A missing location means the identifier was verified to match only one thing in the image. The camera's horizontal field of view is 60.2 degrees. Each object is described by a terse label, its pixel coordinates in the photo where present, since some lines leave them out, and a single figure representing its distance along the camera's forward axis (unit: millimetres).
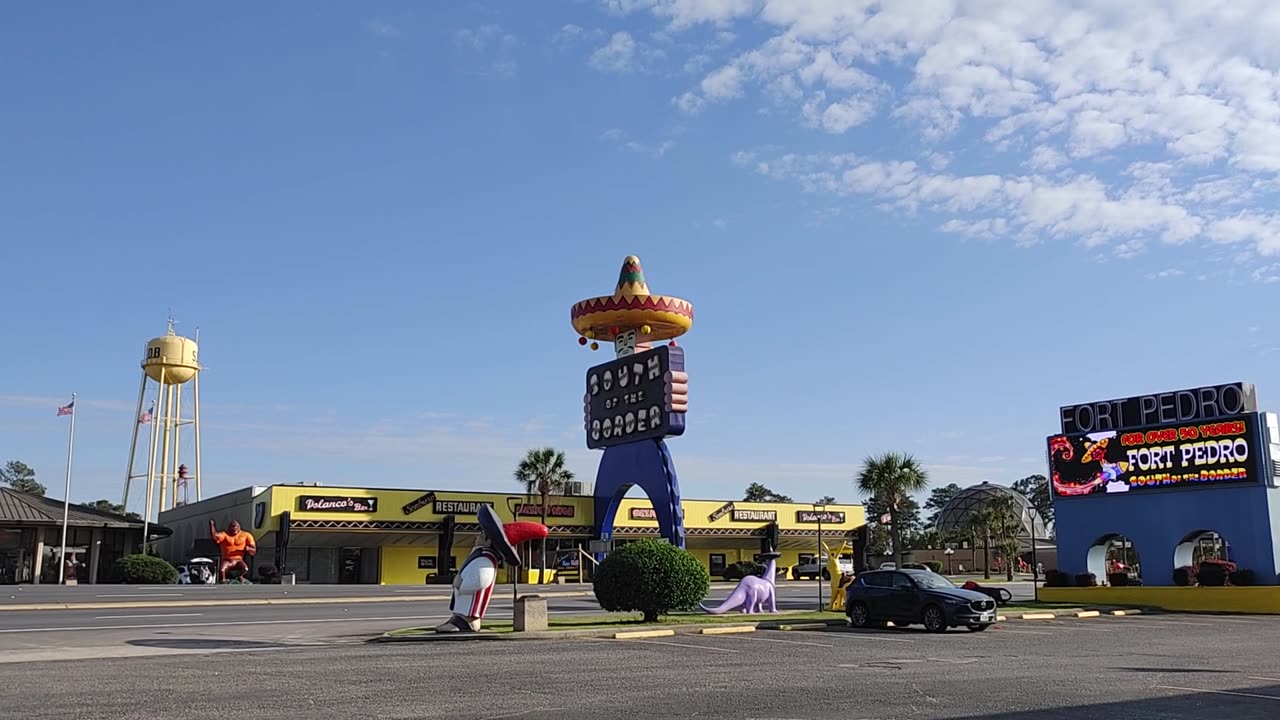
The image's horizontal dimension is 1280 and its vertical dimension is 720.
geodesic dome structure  106438
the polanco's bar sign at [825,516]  74438
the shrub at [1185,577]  35906
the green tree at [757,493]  146125
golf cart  54469
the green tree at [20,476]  139875
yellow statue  31391
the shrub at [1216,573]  34781
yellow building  59219
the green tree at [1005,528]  84625
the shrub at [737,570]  65812
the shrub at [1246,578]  34156
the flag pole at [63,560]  53688
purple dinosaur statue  29844
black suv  23734
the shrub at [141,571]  52406
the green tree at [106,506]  124625
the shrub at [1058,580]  38438
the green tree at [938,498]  192250
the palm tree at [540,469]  66062
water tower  74938
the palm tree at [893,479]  57469
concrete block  22547
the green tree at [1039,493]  136962
